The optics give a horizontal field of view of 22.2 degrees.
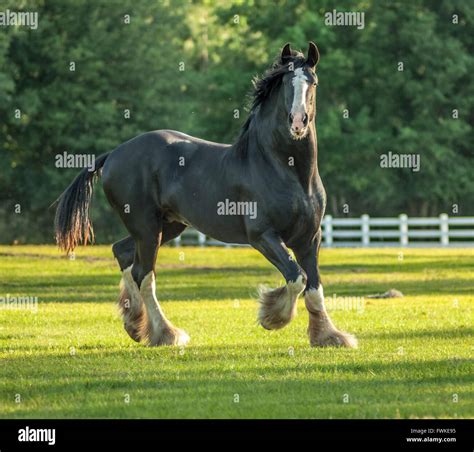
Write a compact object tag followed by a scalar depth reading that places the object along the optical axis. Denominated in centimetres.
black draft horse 1122
